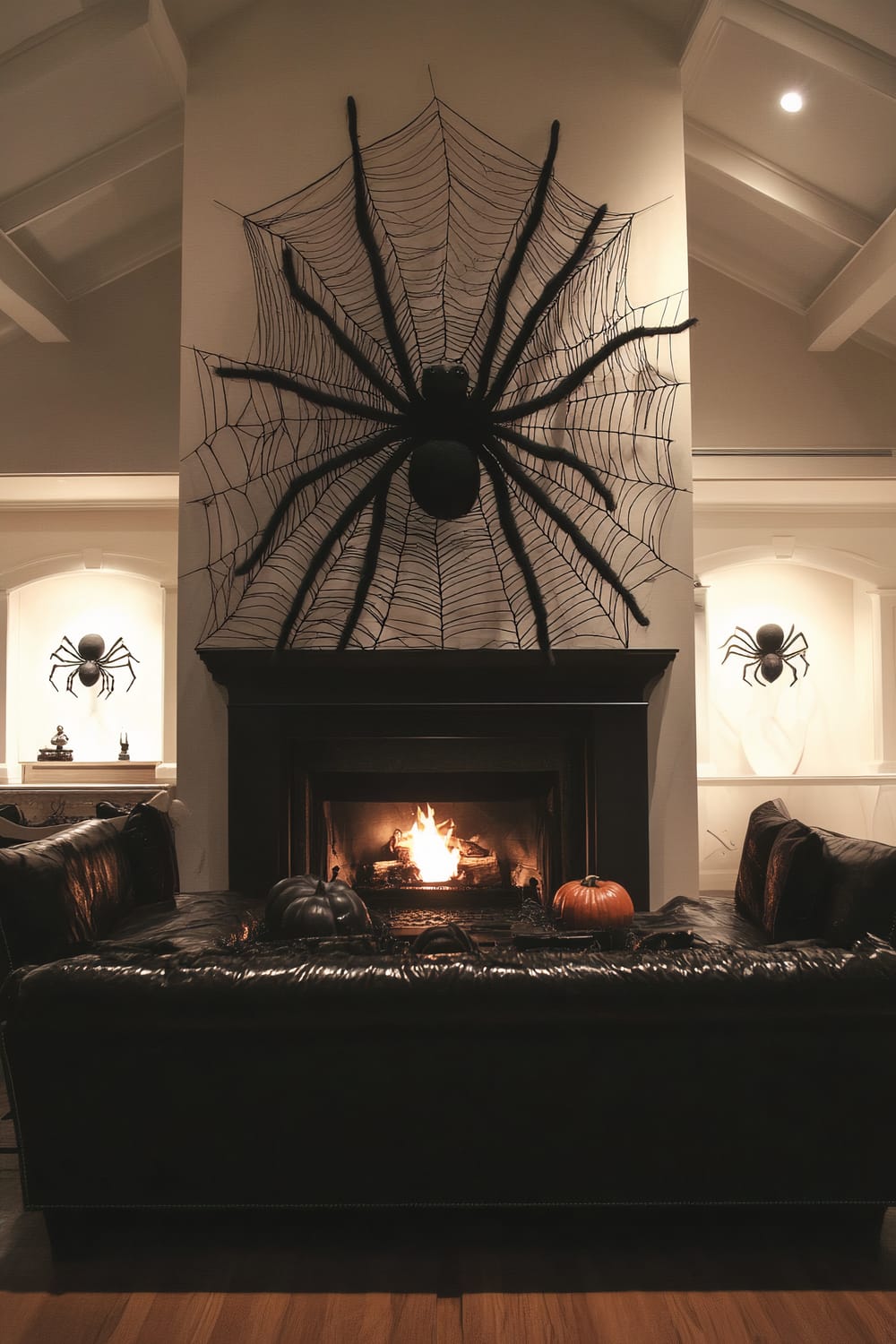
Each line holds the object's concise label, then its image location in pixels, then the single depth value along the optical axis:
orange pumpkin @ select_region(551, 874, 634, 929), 3.22
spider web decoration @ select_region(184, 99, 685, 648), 4.35
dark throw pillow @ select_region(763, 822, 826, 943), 2.76
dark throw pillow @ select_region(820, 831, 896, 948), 2.45
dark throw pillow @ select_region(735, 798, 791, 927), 3.21
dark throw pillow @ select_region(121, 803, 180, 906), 3.42
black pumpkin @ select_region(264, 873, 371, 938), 2.74
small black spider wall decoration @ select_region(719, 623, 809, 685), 7.17
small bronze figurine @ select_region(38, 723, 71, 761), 6.61
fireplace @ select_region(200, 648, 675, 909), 4.31
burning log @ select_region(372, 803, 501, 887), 4.81
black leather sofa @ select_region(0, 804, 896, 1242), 1.88
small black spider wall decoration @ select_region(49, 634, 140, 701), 7.11
